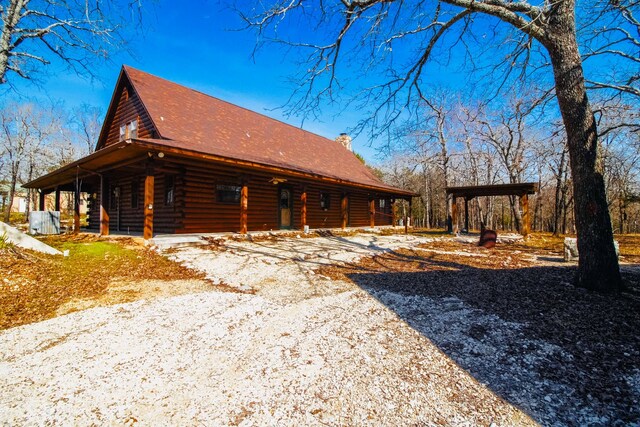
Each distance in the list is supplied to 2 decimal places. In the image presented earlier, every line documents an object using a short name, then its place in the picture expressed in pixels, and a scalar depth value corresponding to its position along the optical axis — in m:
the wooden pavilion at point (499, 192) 14.36
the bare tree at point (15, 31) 7.71
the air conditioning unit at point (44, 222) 12.10
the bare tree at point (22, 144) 27.56
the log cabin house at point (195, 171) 10.09
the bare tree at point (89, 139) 31.64
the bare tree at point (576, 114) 4.62
